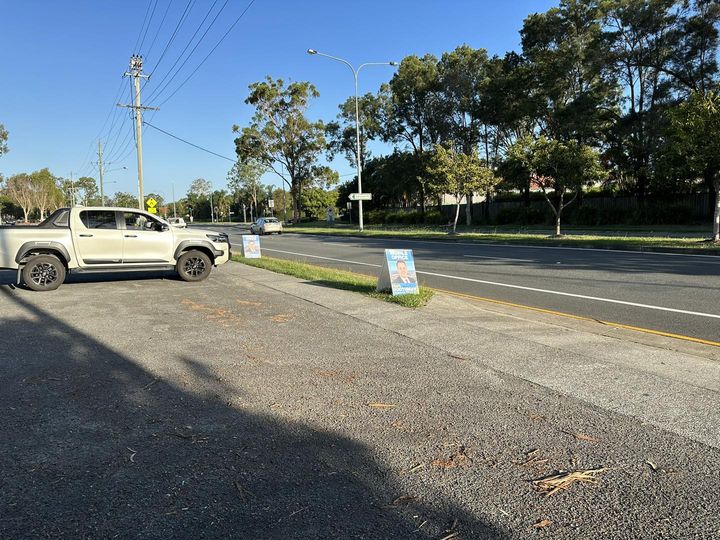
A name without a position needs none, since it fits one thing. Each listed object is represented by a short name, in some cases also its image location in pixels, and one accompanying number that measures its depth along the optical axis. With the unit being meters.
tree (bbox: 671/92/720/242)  18.05
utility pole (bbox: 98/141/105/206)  62.93
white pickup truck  10.91
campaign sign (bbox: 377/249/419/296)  9.48
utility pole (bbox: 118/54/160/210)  31.45
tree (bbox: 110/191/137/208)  145.54
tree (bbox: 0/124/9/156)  53.28
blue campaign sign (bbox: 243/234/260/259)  18.80
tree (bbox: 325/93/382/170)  55.12
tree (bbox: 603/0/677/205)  33.44
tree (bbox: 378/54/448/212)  48.28
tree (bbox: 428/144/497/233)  32.97
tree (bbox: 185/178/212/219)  134.00
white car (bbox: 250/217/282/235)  43.88
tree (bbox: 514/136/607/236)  24.75
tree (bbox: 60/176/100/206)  117.00
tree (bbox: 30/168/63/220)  102.19
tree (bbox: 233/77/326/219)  58.97
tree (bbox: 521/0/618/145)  35.97
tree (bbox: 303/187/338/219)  85.00
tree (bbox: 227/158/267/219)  97.50
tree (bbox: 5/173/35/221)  100.50
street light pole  38.74
